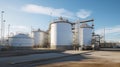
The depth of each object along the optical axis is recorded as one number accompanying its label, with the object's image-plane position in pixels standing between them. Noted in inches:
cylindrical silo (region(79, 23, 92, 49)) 950.6
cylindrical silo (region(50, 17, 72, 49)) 896.3
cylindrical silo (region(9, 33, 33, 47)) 1025.2
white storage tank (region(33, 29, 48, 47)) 1181.2
